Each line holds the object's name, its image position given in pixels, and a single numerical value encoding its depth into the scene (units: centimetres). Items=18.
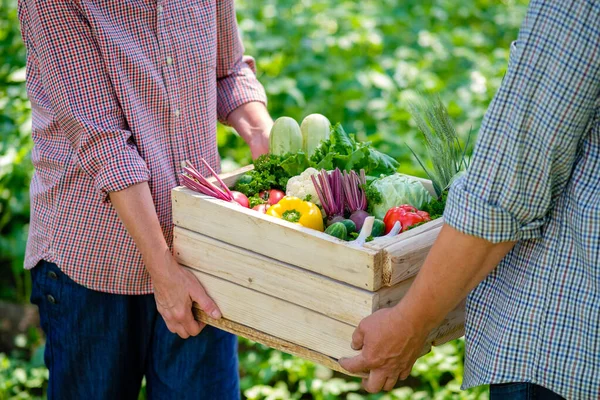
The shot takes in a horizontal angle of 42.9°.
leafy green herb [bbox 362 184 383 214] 219
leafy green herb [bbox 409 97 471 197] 224
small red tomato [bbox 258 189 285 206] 227
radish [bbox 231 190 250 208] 220
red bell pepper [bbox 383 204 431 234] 206
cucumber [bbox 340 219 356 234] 204
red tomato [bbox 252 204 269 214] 217
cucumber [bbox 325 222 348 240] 196
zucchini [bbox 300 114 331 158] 252
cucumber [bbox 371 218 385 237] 205
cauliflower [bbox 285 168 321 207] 220
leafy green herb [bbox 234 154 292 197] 231
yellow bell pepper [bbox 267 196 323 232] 206
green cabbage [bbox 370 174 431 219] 217
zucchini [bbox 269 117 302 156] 246
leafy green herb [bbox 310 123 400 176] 234
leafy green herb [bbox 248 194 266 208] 222
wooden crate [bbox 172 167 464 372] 186
